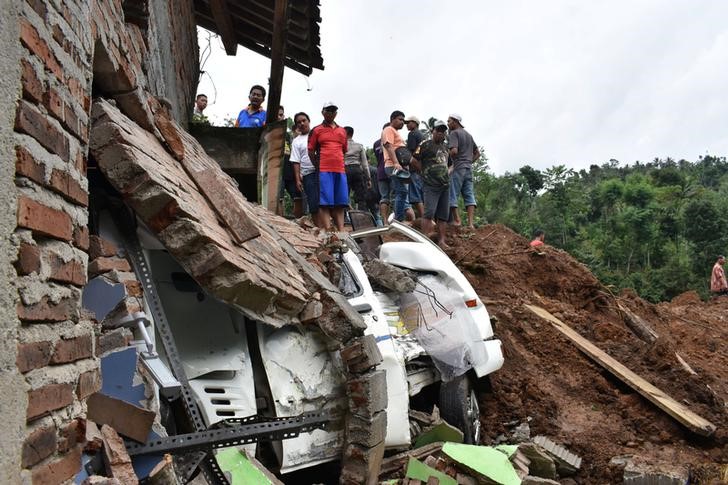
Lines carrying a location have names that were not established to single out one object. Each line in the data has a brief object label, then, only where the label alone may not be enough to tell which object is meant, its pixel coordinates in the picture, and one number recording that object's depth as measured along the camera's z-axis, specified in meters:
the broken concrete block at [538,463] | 5.54
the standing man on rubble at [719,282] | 16.61
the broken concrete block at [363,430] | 4.29
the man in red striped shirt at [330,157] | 7.97
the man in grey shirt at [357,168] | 9.67
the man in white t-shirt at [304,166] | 8.39
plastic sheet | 5.91
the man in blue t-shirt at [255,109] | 9.09
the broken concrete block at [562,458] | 5.85
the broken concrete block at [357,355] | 4.39
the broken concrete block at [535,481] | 5.05
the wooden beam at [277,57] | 6.11
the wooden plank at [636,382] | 6.42
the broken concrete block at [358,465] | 4.29
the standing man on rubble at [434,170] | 9.09
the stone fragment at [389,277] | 6.07
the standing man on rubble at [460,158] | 9.85
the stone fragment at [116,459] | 2.30
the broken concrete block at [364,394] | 4.32
